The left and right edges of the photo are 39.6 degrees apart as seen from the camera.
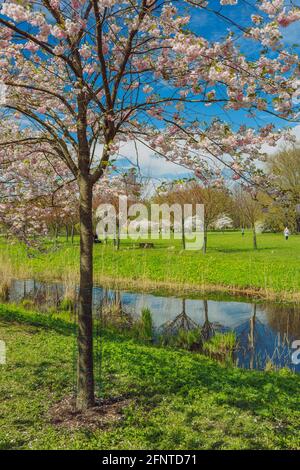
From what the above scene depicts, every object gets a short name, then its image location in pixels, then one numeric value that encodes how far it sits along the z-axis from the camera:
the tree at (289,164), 48.34
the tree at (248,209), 32.72
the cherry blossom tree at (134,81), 4.32
